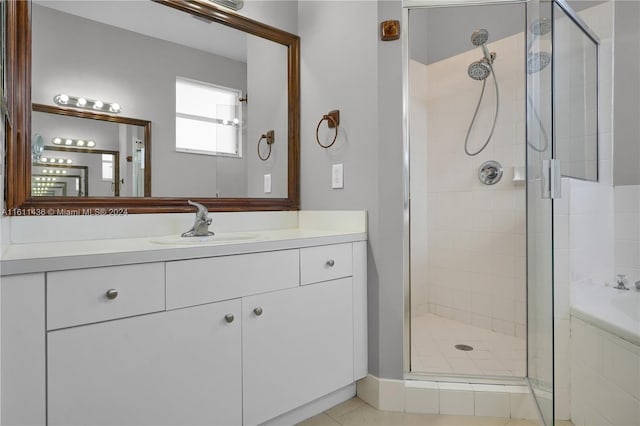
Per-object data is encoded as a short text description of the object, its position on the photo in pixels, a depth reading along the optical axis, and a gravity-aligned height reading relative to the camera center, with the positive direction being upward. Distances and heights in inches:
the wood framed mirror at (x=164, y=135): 54.2 +14.9
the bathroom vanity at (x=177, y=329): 38.5 -15.6
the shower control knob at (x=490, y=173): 97.7 +10.9
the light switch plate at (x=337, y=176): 76.2 +7.9
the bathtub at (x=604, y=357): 51.8 -22.7
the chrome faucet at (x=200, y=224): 66.3 -2.1
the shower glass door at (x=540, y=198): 54.7 +2.4
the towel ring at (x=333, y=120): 77.1 +20.0
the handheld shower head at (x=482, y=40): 89.3 +43.9
